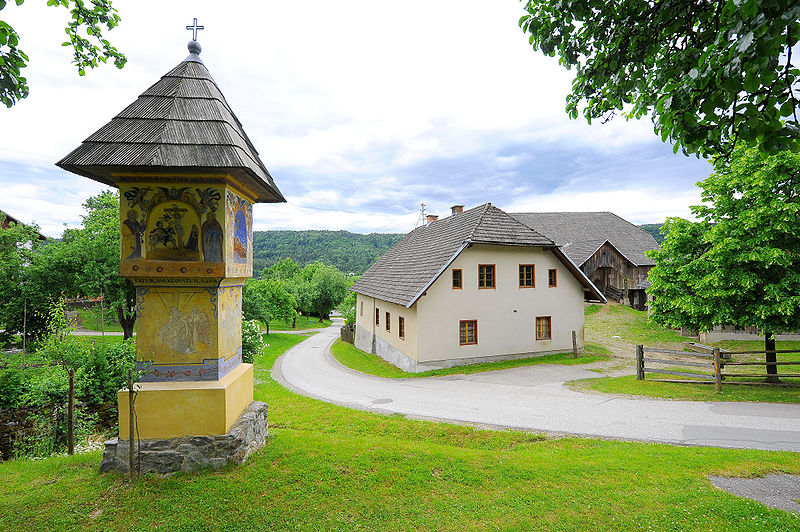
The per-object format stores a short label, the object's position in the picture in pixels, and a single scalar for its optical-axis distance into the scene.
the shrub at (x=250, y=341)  15.42
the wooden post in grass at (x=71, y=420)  6.25
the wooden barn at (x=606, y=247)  33.78
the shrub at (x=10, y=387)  10.24
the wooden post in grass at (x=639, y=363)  13.23
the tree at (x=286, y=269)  70.47
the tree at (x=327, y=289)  52.94
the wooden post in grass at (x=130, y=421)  4.71
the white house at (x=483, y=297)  16.72
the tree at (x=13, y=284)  19.02
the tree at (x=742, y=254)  10.72
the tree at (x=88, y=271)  17.86
